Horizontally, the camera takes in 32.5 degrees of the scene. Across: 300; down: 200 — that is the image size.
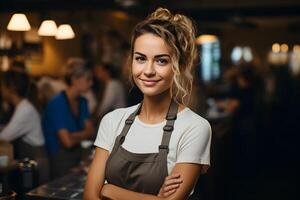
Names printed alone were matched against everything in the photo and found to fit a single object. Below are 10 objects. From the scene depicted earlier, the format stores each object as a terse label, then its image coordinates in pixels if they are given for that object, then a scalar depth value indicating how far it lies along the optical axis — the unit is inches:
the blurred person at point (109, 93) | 253.1
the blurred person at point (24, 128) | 167.9
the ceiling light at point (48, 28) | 160.2
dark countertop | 121.3
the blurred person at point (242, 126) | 277.4
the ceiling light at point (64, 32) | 168.1
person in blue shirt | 168.9
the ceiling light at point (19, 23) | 150.7
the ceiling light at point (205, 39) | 472.4
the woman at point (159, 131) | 80.3
